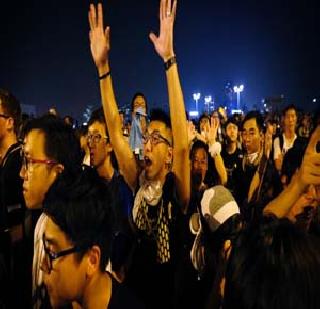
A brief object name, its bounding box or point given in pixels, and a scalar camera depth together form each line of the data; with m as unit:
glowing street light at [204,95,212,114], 42.74
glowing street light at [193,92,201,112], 42.62
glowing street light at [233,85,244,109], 41.41
